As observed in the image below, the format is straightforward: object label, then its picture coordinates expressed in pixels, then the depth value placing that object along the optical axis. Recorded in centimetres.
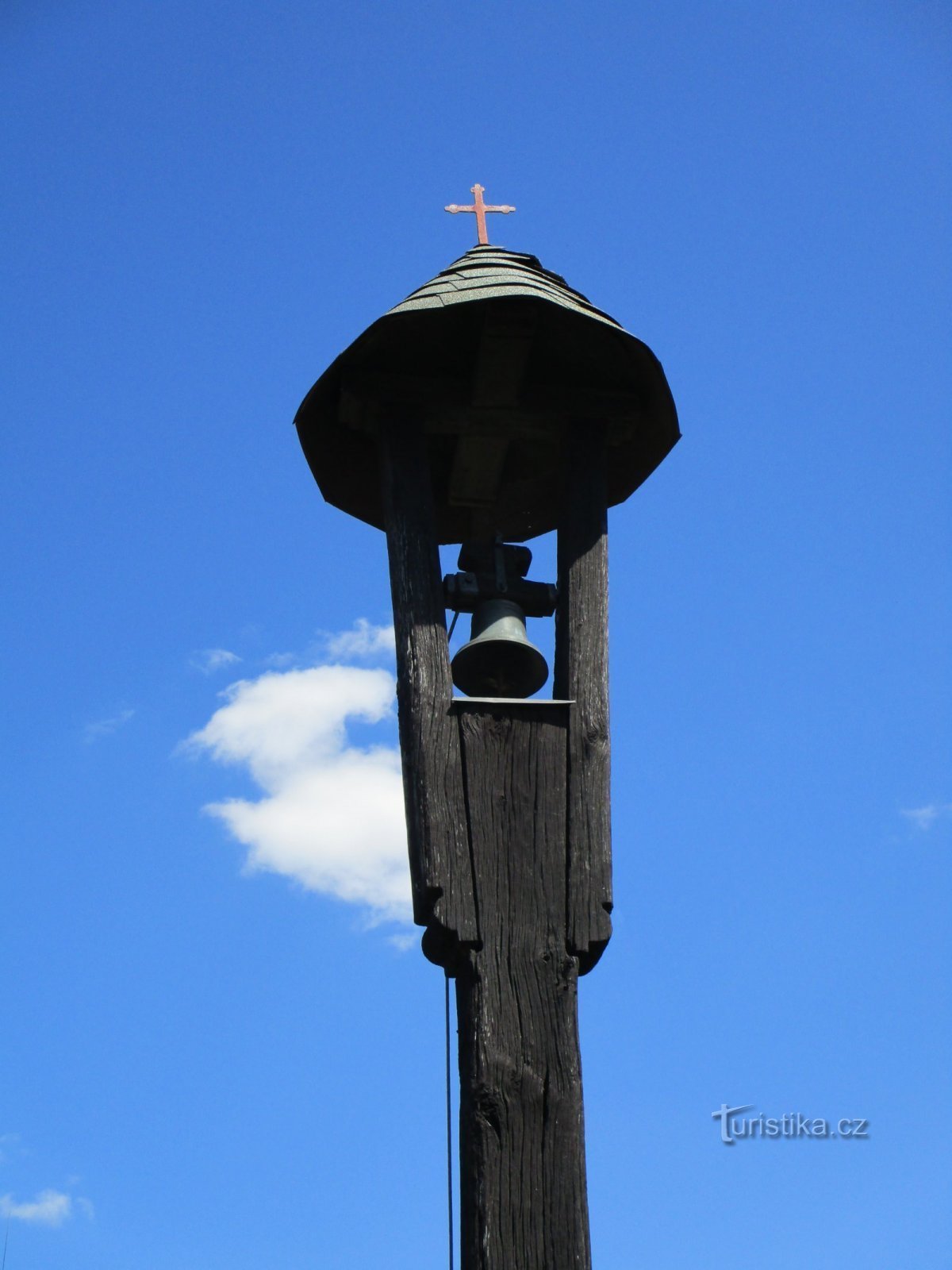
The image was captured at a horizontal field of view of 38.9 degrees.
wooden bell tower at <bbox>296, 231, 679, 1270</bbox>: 312
